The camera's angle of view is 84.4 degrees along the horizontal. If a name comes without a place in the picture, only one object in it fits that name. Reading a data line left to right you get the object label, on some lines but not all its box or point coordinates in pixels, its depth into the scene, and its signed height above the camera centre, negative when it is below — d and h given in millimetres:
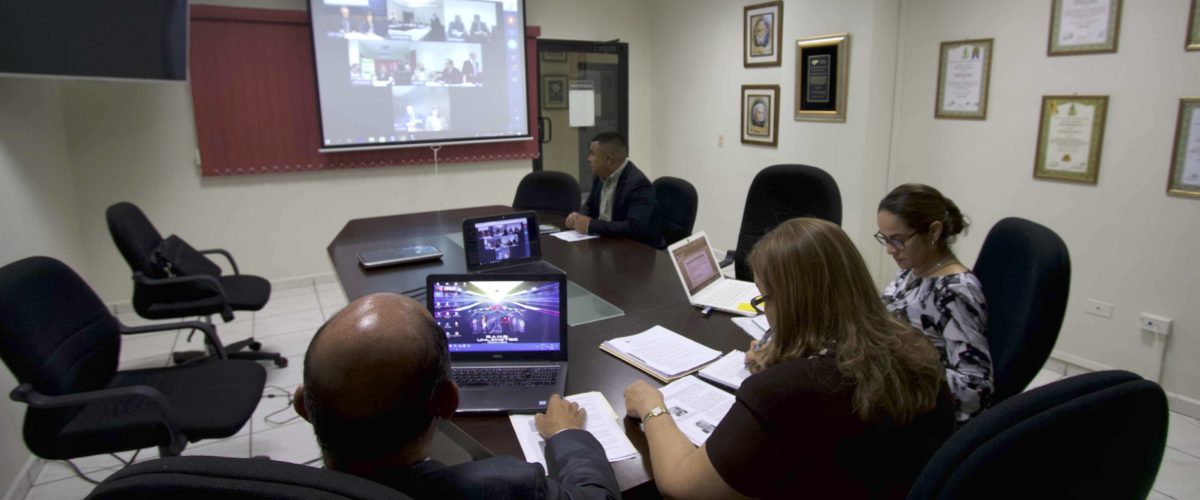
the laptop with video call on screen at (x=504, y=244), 2561 -450
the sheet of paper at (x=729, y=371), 1587 -596
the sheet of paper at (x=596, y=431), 1326 -631
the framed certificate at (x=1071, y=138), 3059 -72
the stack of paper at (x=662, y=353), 1673 -593
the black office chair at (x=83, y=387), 1796 -740
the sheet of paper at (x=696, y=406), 1387 -613
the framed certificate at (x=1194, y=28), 2668 +372
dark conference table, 1442 -576
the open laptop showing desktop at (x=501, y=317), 1708 -478
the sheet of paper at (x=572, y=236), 3258 -531
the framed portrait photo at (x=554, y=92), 5637 +311
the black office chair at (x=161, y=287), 2994 -722
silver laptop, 2154 -525
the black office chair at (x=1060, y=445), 751 -370
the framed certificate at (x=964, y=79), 3529 +243
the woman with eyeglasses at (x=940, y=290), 1635 -436
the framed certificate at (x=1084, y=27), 2938 +433
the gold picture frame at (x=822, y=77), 4152 +313
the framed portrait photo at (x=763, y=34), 4598 +646
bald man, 871 -363
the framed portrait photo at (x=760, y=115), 4754 +80
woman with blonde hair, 1107 -462
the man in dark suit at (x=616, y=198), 3293 -374
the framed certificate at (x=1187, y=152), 2727 -126
